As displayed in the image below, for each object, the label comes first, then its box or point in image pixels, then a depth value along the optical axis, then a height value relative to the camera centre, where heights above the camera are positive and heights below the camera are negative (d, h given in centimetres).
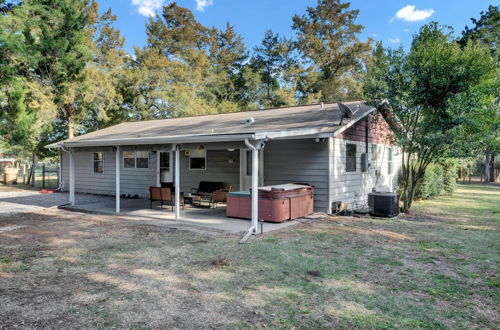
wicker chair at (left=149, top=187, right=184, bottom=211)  991 -74
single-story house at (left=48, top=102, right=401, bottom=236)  897 +49
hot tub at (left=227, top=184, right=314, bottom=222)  831 -86
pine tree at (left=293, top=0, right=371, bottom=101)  2714 +978
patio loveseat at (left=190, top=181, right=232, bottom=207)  1027 -75
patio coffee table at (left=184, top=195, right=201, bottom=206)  1067 -98
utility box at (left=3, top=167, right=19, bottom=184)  2095 -44
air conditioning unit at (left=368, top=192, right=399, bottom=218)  952 -98
